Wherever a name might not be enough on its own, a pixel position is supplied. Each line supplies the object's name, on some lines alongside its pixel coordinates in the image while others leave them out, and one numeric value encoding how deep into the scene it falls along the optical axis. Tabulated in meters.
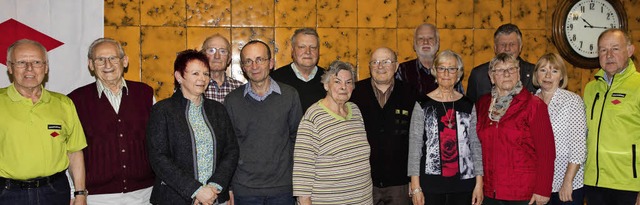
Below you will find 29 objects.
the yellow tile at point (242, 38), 4.67
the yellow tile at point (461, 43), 5.00
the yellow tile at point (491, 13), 5.05
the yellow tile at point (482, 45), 5.05
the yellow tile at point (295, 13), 4.71
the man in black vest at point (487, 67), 4.30
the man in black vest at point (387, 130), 3.29
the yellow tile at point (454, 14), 4.98
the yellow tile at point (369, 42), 4.84
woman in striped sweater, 2.93
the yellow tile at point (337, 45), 4.79
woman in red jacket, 3.04
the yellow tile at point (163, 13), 4.53
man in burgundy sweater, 3.04
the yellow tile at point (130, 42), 4.48
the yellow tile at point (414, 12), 4.90
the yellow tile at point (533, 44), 5.16
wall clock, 5.15
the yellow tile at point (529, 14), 5.13
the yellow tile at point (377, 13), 4.84
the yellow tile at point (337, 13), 4.77
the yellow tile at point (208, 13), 4.59
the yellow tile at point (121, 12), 4.47
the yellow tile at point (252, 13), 4.65
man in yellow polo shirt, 2.74
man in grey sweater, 3.06
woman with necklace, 3.14
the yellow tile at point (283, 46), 4.71
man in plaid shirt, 3.55
